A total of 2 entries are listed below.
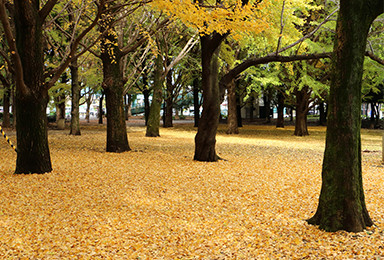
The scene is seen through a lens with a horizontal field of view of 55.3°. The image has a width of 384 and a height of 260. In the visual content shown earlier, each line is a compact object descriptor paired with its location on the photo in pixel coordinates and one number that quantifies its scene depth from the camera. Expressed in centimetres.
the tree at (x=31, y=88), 819
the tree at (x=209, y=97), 1023
